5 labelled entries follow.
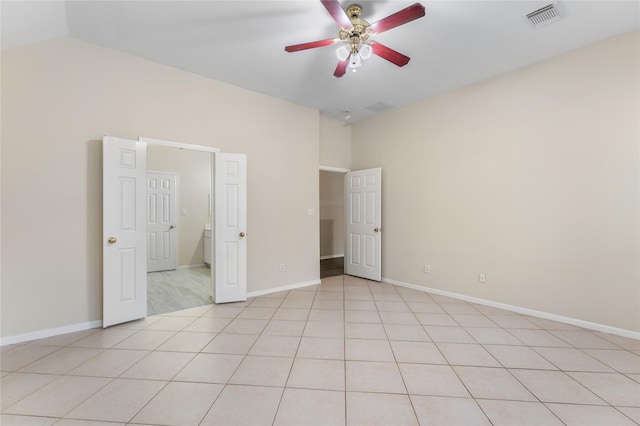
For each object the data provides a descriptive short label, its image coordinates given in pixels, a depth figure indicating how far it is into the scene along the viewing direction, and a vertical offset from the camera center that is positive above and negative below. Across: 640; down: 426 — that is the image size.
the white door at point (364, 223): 4.86 -0.22
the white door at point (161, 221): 5.63 -0.20
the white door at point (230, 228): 3.67 -0.23
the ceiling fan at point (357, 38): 2.03 +1.45
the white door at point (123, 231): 2.88 -0.22
